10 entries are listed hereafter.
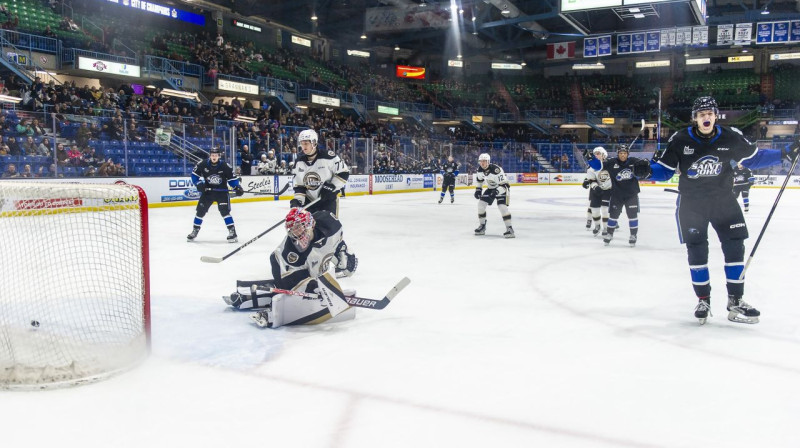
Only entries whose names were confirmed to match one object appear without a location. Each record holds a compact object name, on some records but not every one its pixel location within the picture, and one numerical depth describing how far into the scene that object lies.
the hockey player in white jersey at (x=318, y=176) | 6.23
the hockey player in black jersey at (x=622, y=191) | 8.55
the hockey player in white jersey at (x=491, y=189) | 9.59
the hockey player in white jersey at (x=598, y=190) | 9.22
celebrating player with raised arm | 4.14
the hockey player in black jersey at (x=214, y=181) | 8.87
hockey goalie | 4.08
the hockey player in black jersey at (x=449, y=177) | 17.19
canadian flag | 34.62
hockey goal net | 3.23
